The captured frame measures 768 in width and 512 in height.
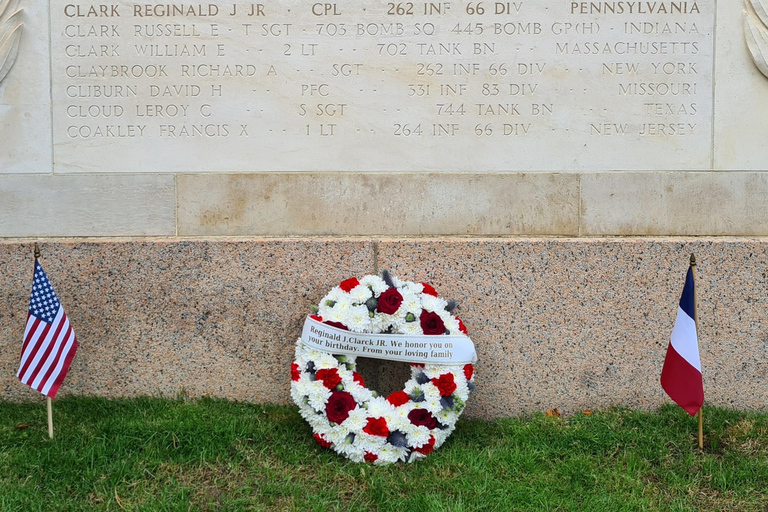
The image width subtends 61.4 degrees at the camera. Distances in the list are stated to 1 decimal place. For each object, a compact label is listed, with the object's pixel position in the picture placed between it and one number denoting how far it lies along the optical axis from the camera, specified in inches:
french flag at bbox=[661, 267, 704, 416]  159.6
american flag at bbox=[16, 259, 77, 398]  169.8
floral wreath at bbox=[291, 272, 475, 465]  168.9
